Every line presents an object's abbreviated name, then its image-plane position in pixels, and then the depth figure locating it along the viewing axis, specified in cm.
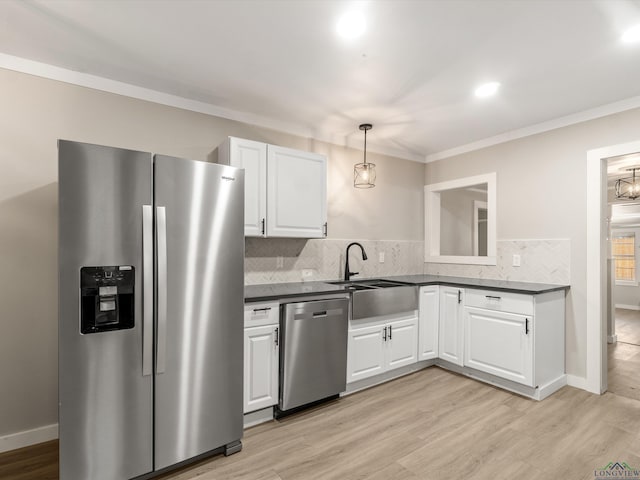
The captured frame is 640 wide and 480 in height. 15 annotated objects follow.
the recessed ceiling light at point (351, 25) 179
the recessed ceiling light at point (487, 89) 256
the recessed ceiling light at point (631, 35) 189
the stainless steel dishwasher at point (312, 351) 245
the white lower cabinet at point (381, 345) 289
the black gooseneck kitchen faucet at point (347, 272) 351
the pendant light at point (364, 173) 327
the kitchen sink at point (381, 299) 286
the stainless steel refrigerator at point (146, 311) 163
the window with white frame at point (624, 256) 721
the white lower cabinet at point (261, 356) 231
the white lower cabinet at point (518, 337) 279
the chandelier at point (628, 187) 491
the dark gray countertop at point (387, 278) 246
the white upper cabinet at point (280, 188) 270
